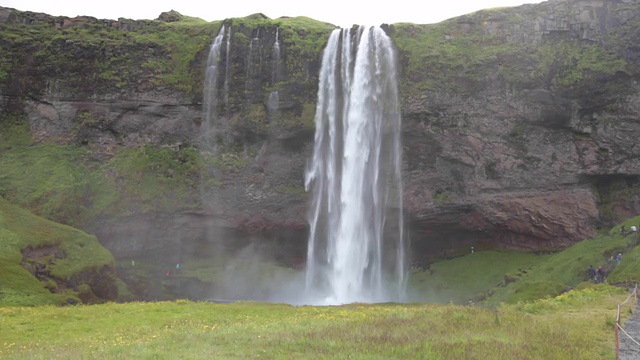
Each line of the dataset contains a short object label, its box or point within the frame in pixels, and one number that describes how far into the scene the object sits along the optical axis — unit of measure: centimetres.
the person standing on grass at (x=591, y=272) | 3734
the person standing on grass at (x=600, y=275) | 3494
